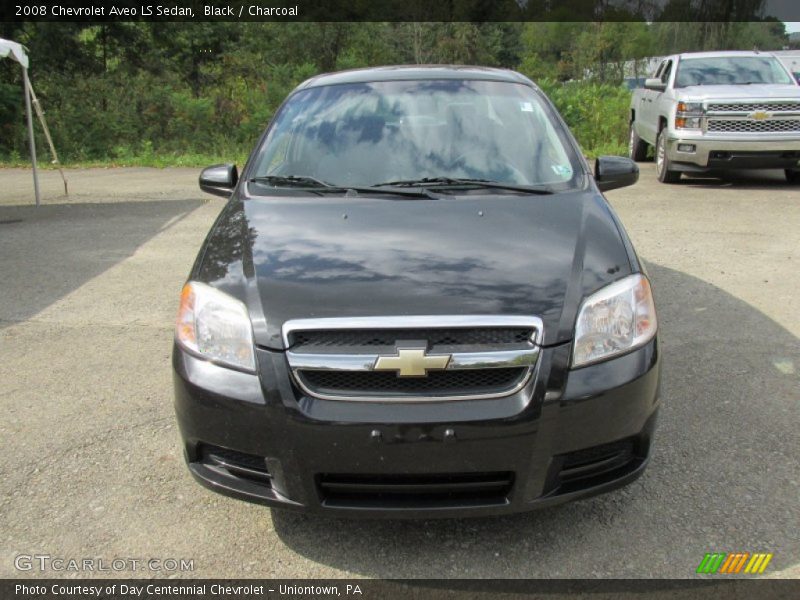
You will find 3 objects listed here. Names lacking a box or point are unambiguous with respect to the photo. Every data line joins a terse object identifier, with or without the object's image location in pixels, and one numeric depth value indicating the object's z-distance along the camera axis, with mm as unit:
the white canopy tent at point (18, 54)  10062
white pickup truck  10164
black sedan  2461
